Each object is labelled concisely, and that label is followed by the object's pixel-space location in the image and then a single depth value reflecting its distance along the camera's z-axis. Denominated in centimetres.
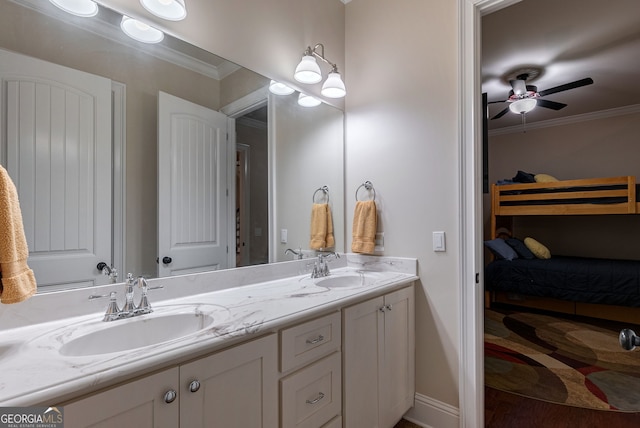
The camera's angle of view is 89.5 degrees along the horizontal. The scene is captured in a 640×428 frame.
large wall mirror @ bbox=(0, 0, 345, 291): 107
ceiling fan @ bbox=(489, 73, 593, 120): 329
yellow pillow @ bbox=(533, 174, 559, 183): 417
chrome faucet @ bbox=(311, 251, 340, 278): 193
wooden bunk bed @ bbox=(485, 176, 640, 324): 337
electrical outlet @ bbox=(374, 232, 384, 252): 204
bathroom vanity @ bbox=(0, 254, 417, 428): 73
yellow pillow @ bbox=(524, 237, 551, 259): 418
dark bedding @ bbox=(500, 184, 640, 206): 349
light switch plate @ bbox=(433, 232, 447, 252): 178
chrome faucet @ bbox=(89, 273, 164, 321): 109
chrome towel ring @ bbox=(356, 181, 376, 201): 209
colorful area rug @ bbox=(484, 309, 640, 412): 207
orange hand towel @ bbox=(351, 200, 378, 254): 202
